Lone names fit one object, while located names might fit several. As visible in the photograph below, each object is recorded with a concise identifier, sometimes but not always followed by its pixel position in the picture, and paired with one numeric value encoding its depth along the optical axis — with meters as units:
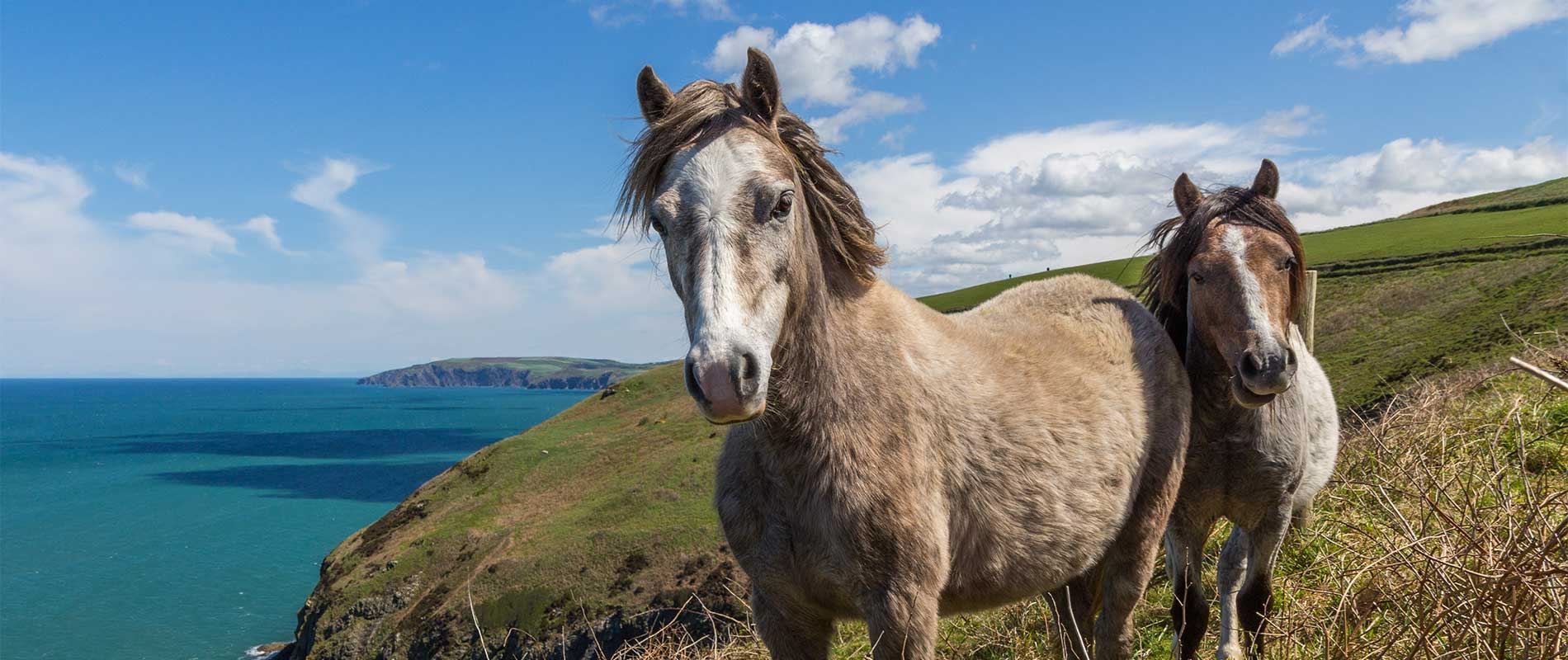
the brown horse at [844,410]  2.60
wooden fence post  7.55
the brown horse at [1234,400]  4.14
